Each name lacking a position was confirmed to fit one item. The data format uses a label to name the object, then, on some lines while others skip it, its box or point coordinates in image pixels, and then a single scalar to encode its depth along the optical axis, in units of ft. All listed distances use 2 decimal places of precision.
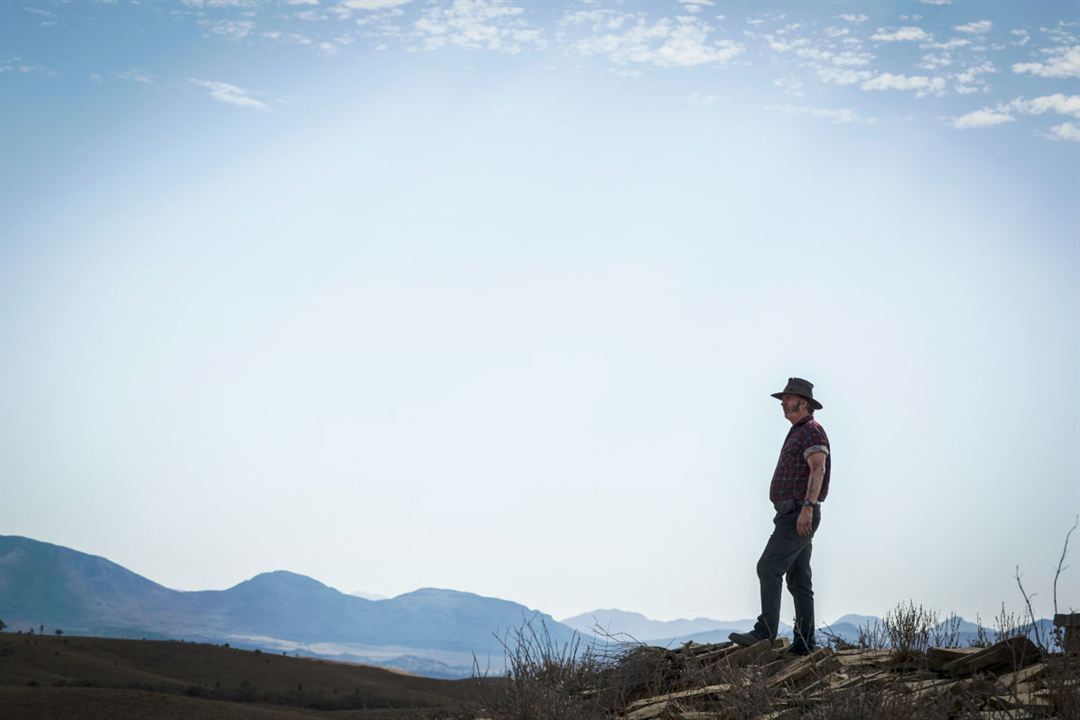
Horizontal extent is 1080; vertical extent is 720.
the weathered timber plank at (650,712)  34.40
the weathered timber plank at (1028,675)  29.32
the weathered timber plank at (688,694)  33.17
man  36.58
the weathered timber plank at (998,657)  31.19
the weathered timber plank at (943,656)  32.38
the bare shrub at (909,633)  35.97
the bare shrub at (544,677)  36.19
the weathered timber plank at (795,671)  32.86
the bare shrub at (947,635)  36.42
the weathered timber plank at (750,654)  36.52
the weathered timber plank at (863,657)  34.60
